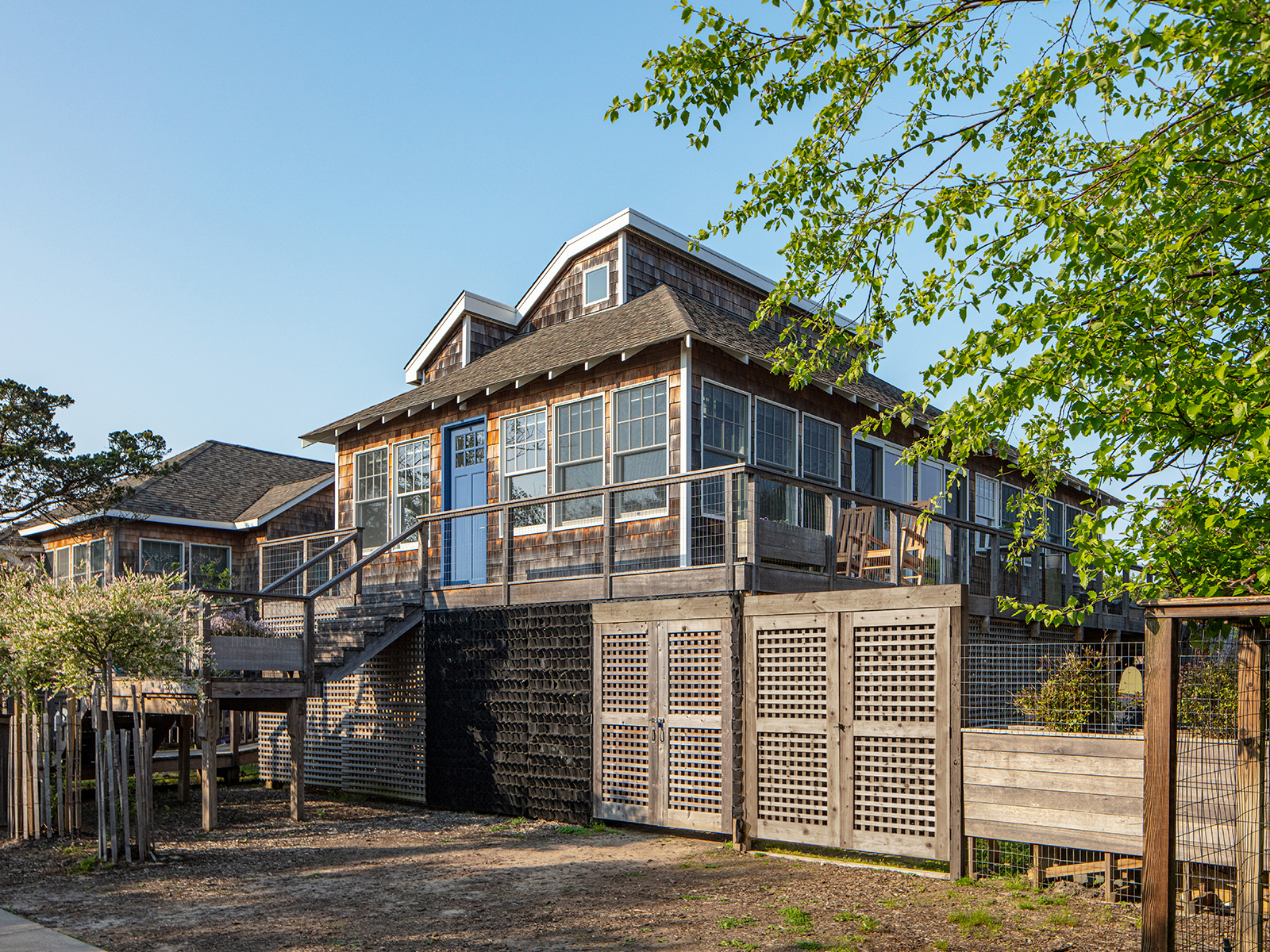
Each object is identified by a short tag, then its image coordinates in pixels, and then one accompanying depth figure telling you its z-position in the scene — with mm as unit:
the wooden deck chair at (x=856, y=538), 13570
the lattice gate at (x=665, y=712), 10555
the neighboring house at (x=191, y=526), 26109
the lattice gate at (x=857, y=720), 8922
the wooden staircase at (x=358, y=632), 13555
